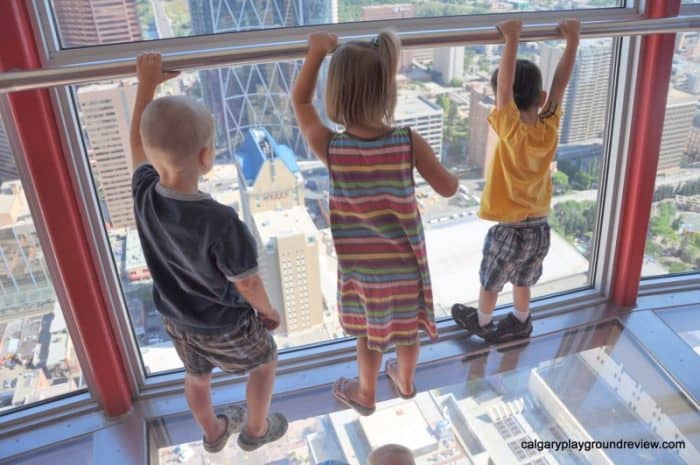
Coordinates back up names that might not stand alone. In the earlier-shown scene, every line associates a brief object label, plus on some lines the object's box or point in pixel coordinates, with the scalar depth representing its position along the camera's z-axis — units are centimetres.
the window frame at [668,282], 253
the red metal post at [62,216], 145
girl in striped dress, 132
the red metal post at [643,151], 197
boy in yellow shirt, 164
